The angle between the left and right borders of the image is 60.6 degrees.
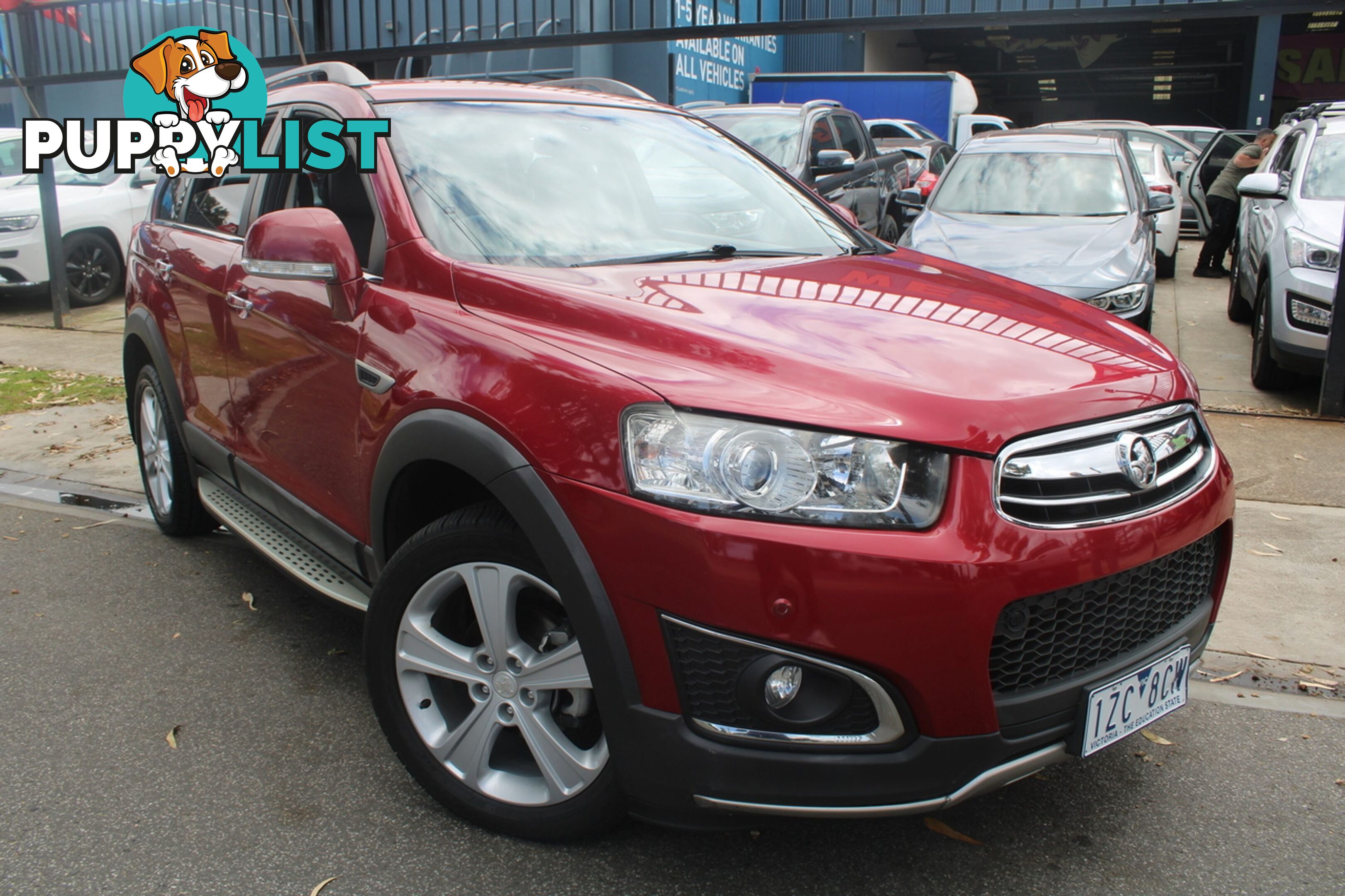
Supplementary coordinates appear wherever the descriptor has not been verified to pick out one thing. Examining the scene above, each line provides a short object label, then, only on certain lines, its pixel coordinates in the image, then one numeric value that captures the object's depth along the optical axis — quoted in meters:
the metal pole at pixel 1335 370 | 6.39
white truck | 22.28
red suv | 2.07
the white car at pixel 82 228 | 11.26
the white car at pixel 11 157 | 11.84
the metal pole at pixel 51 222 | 10.54
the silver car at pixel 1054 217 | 7.23
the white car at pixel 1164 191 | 11.34
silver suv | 6.67
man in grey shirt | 11.05
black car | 8.96
